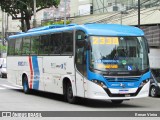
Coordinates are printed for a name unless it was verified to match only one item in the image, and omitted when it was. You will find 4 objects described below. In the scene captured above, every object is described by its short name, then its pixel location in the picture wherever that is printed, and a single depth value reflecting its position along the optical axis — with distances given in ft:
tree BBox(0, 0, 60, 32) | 172.45
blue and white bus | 52.75
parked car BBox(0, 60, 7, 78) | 140.87
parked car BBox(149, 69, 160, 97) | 73.41
